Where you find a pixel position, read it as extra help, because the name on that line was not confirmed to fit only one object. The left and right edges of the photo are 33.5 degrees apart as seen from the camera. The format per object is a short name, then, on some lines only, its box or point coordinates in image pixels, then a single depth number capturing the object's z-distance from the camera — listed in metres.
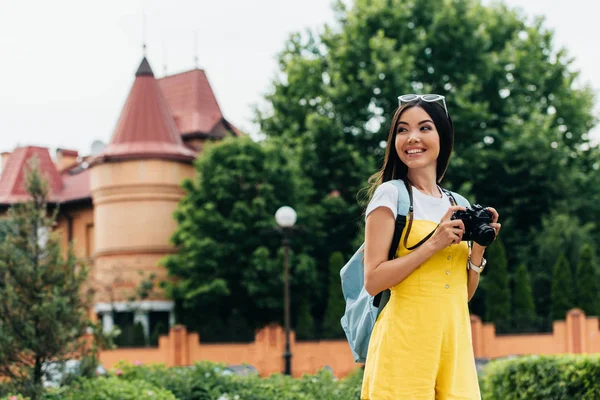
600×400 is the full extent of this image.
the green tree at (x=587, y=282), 29.31
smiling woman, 3.69
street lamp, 19.19
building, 35.91
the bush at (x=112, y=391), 9.12
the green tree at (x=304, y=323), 30.50
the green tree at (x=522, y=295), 29.94
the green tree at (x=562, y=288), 29.42
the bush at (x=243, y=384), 9.56
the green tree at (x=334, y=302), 30.25
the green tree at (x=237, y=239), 31.55
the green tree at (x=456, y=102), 30.66
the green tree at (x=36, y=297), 9.93
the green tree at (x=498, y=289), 29.97
